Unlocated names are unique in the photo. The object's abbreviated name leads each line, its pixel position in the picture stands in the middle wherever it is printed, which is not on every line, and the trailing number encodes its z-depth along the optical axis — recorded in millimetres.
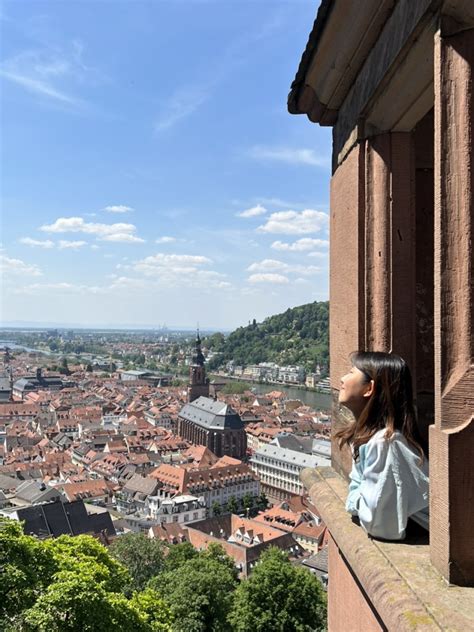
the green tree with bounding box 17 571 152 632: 7355
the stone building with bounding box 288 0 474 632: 1229
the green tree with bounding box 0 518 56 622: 7730
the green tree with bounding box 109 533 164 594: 20125
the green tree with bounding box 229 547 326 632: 16125
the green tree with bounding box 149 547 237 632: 16453
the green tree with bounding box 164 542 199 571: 20844
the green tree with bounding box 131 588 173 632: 9591
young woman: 1478
